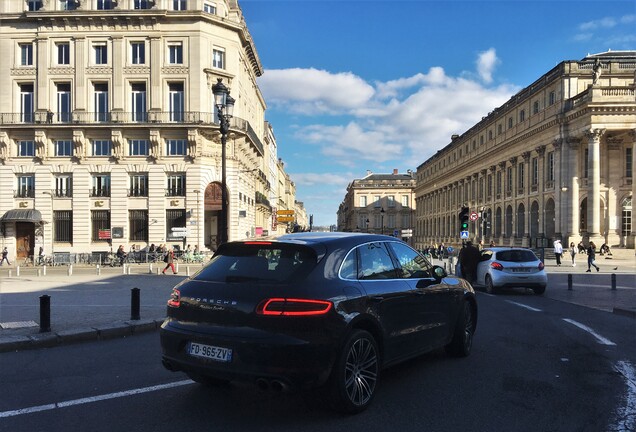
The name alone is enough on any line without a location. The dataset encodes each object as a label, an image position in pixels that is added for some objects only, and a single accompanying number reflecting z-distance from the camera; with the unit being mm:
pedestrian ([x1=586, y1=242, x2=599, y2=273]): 27288
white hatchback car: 15633
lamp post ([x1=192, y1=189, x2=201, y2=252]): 41066
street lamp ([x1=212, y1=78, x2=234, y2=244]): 13789
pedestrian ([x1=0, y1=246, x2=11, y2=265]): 37562
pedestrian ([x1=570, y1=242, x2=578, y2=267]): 32075
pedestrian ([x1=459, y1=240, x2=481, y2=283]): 16750
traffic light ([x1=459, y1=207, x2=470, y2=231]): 23578
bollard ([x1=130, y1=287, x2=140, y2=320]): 9469
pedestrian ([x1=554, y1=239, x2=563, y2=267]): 34094
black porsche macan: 4008
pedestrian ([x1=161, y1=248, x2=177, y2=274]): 24562
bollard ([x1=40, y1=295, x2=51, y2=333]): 8164
